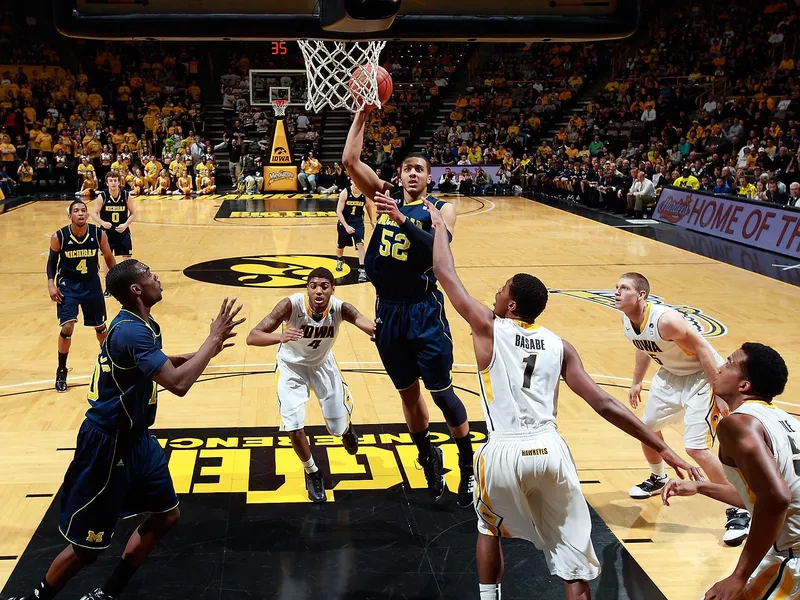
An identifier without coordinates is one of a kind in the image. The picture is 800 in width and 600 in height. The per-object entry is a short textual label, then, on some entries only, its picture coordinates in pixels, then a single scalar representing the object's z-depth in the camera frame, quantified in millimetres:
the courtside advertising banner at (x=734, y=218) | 15321
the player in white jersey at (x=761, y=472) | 3164
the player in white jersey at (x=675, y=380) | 5324
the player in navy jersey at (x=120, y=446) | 4164
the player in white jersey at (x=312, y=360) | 5676
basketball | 6371
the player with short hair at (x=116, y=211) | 11634
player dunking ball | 5621
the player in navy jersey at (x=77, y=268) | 8164
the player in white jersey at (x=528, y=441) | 3850
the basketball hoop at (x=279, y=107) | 27125
